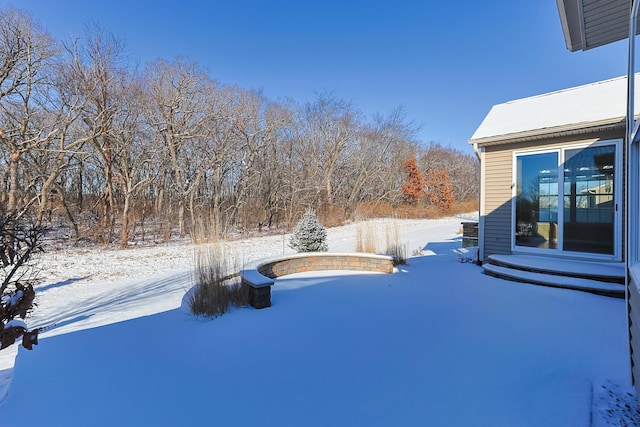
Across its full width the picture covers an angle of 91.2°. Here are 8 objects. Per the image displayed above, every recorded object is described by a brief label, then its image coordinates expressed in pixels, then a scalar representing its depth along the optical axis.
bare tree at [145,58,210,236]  11.28
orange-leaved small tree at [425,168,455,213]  23.80
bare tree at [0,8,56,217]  7.98
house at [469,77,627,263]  4.75
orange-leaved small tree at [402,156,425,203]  22.92
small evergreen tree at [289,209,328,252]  6.49
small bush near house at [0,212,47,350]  1.17
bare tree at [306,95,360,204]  18.64
